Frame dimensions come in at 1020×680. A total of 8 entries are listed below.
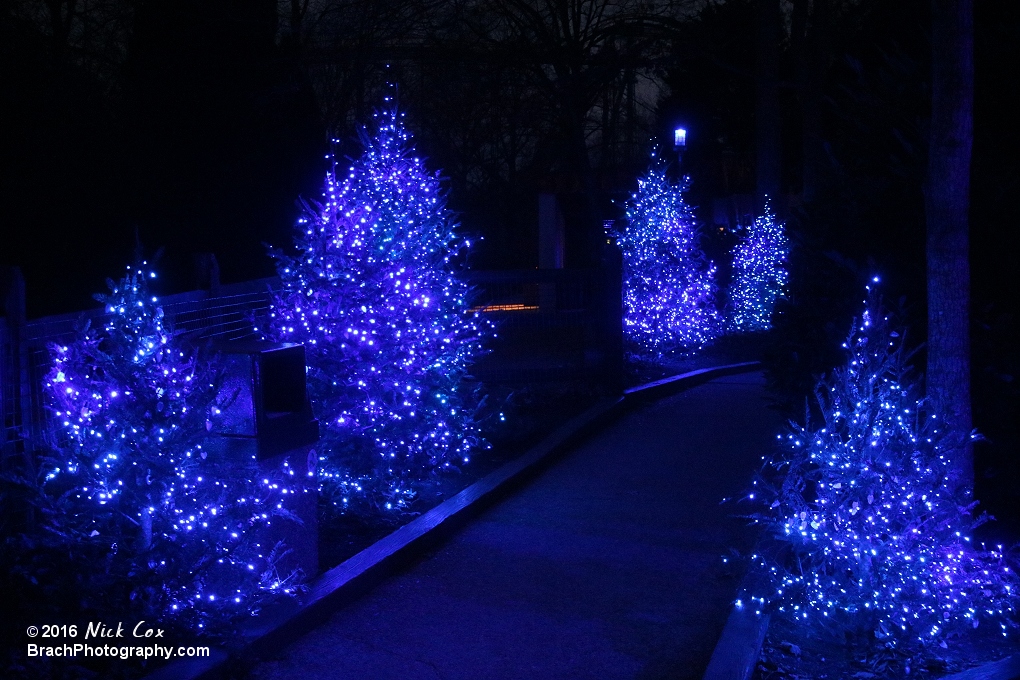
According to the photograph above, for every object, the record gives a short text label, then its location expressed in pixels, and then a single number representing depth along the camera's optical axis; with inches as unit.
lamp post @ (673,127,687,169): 812.0
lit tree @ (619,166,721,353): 639.1
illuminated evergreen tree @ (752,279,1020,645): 200.5
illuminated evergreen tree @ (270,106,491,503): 302.7
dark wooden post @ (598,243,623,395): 498.4
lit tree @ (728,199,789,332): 793.6
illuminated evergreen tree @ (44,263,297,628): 185.9
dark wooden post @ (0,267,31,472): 247.3
